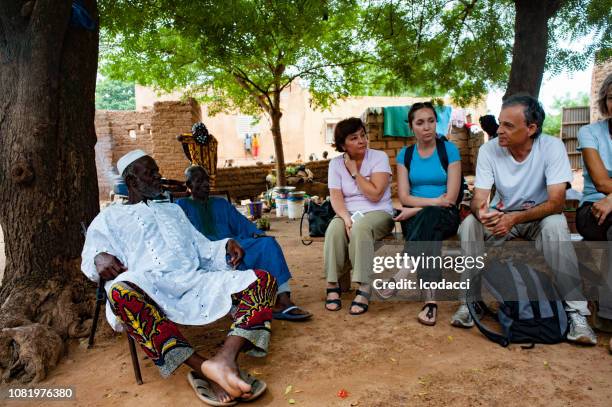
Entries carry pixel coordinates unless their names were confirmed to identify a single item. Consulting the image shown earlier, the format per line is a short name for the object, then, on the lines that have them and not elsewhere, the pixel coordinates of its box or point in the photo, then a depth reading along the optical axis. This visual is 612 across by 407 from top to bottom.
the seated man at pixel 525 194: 2.99
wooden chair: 2.59
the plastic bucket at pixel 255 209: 8.96
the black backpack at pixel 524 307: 2.87
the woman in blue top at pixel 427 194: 3.40
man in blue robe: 3.57
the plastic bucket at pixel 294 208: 9.87
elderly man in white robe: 2.37
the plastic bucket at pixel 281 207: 10.34
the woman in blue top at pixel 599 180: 2.93
